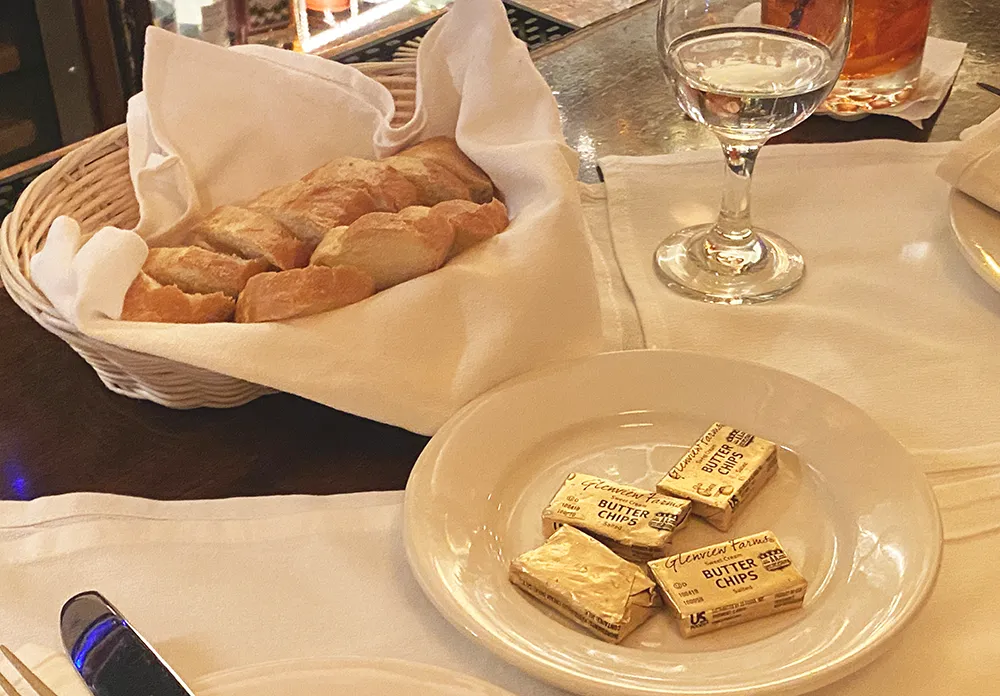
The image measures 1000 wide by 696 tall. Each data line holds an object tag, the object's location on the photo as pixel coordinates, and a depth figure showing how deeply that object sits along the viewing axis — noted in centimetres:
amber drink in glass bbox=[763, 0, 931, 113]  94
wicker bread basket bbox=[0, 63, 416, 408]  61
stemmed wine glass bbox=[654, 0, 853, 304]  70
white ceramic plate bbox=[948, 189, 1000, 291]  73
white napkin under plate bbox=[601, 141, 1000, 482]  66
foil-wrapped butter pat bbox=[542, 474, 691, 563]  52
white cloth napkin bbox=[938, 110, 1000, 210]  78
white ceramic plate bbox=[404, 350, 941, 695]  46
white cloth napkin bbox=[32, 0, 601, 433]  60
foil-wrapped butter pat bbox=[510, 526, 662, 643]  48
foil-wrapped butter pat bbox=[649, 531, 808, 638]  48
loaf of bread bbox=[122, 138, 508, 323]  62
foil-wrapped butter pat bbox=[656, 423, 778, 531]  54
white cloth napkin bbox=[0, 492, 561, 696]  50
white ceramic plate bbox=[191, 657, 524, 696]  44
